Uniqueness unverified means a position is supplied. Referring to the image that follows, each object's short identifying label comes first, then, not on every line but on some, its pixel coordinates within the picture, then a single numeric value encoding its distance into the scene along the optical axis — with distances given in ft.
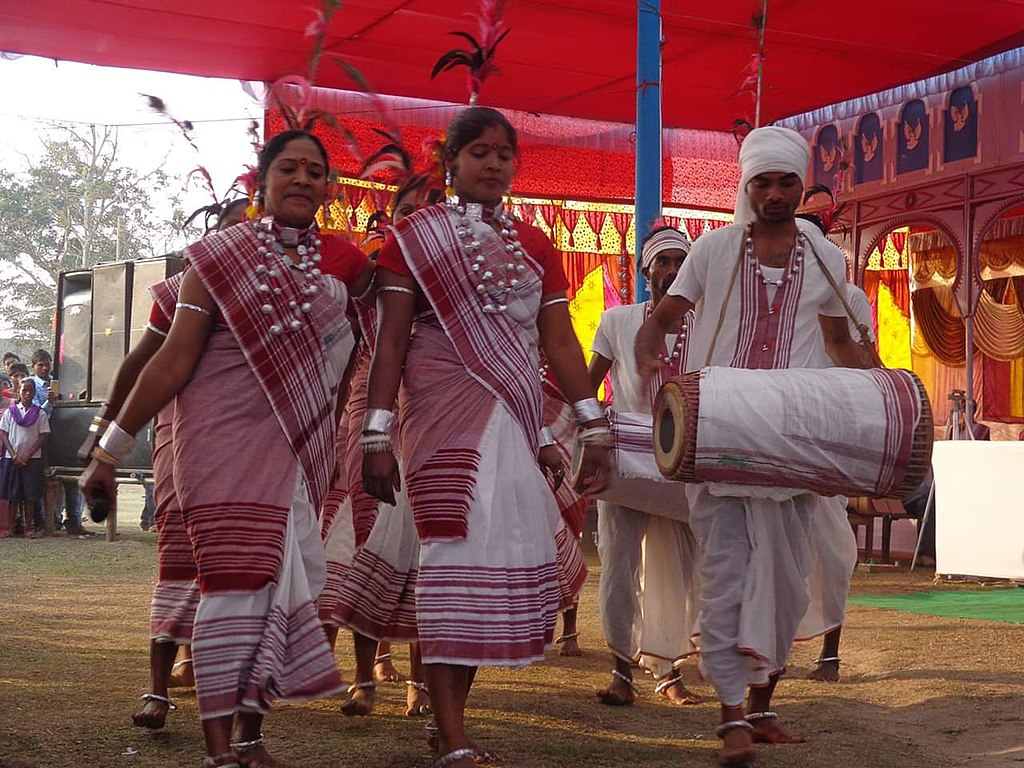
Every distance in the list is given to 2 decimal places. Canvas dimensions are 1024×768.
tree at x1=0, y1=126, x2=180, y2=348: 129.49
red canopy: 38.14
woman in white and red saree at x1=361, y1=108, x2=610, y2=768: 11.66
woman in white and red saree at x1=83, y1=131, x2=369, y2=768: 11.43
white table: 30.68
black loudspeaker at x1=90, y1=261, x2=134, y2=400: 45.91
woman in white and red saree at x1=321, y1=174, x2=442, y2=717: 14.25
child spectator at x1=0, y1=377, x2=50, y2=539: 45.70
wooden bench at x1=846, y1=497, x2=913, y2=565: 35.01
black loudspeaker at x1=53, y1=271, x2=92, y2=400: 48.24
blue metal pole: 27.76
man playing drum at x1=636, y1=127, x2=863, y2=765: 13.28
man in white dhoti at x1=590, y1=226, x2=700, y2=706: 16.94
